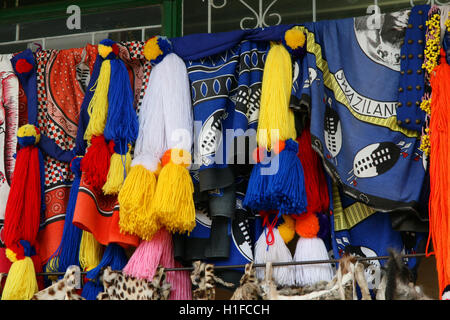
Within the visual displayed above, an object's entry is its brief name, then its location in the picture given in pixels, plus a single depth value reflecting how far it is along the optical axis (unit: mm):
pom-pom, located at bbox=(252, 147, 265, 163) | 2744
